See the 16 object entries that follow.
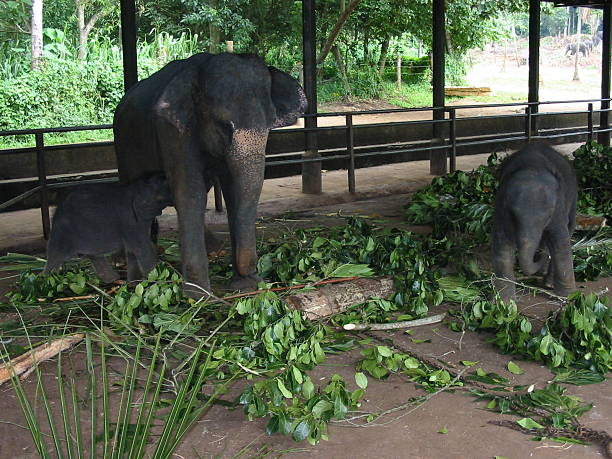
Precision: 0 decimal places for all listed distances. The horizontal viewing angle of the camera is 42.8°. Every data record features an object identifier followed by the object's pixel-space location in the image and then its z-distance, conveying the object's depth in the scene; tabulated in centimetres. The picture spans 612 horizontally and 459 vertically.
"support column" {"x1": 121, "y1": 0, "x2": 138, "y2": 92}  725
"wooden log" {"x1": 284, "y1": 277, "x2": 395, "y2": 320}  441
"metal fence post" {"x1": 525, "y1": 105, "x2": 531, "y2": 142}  1129
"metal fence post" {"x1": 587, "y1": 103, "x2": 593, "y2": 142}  1189
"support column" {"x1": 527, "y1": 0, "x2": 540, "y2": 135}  1185
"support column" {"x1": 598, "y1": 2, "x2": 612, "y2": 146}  1346
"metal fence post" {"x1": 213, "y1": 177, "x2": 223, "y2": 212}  813
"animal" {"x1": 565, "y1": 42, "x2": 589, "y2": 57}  5391
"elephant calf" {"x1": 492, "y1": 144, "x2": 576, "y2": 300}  423
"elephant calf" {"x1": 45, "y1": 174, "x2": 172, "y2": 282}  470
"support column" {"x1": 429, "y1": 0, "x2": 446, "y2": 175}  1061
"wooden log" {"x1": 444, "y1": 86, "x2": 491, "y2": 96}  2850
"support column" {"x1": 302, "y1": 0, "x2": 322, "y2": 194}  918
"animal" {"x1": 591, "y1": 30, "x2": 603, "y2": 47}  5612
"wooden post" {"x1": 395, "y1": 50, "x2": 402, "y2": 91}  2709
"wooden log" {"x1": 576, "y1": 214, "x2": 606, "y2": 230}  624
